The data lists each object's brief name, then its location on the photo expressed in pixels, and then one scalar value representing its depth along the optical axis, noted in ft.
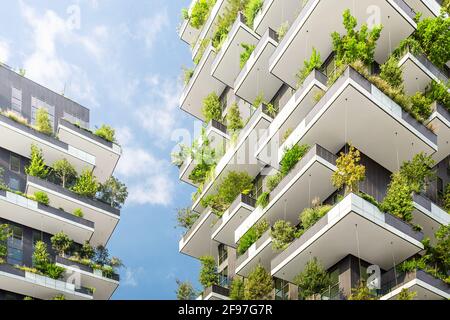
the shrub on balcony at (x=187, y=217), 176.04
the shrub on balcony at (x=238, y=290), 138.00
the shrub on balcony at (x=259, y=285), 133.59
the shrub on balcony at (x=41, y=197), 166.50
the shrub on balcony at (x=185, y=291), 153.07
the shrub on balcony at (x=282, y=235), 128.47
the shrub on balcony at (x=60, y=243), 168.25
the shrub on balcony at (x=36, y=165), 171.32
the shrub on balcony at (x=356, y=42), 122.62
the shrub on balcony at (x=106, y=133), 188.96
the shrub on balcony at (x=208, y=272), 155.02
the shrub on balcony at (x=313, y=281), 117.29
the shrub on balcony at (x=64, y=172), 177.88
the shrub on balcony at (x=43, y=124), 176.14
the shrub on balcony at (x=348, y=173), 116.57
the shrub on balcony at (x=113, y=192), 188.34
